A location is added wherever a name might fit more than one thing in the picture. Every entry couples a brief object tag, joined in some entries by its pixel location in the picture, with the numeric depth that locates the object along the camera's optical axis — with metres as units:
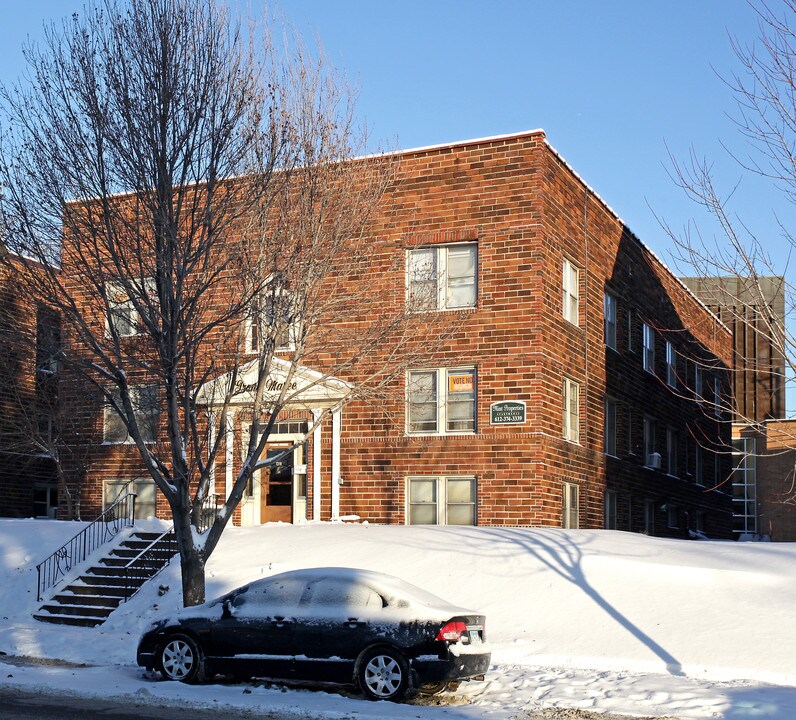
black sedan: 12.55
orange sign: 25.14
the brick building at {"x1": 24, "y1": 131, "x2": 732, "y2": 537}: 24.55
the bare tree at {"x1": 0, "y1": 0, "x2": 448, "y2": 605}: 15.37
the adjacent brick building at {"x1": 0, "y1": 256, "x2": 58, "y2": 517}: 29.42
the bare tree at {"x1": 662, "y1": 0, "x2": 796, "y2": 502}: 12.30
